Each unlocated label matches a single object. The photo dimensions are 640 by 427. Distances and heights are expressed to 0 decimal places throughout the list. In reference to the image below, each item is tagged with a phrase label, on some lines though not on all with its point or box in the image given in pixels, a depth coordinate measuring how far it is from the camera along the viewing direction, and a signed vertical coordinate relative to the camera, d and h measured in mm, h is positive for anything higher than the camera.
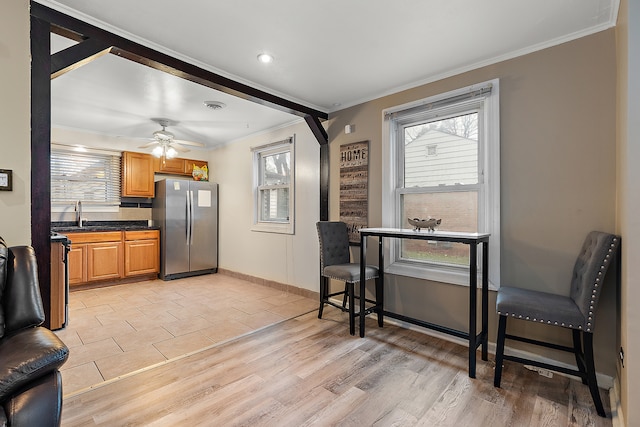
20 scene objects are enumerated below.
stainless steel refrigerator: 5055 -224
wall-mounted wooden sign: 3414 +304
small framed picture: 1707 +188
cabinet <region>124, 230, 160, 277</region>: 4781 -643
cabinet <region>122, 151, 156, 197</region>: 5016 +649
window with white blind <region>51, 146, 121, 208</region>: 4637 +565
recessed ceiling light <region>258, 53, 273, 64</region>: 2465 +1281
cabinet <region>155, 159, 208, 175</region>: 5324 +859
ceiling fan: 4230 +1001
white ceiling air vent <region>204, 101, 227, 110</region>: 3545 +1292
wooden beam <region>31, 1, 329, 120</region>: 1896 +1189
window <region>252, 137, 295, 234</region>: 4398 +405
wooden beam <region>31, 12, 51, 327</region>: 1810 +418
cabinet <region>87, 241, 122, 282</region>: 4402 -716
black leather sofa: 1048 -531
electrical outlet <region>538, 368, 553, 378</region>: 2164 -1154
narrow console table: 2186 -548
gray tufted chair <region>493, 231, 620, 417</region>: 1746 -583
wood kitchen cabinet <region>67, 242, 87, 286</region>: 4230 -724
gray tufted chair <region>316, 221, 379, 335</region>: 2904 -542
